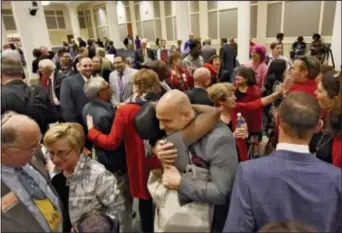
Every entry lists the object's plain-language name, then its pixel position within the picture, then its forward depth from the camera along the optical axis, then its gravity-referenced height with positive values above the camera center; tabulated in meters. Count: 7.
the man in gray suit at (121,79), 2.51 -0.37
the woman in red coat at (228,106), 1.60 -0.45
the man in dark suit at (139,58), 3.16 -0.22
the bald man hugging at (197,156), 0.82 -0.40
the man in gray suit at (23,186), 0.72 -0.41
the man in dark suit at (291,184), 0.79 -0.47
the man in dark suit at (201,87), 1.69 -0.37
